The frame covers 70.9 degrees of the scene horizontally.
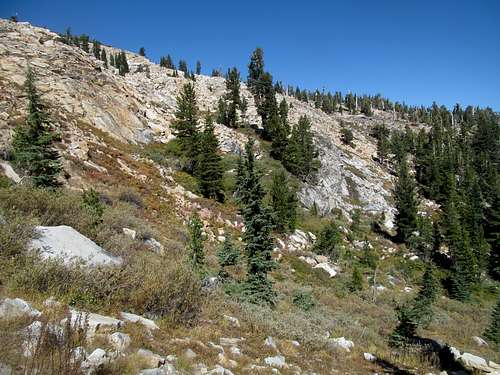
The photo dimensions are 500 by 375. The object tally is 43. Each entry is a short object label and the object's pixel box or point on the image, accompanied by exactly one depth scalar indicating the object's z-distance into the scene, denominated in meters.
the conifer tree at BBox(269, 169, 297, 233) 33.87
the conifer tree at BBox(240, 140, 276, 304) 13.15
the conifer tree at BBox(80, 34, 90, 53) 86.74
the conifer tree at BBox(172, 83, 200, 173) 37.09
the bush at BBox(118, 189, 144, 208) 21.44
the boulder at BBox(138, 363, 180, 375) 4.45
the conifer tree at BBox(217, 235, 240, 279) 14.60
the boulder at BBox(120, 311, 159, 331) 5.96
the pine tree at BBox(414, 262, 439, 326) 26.45
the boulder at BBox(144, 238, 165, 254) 13.96
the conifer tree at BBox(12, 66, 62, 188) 16.36
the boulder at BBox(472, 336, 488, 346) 18.06
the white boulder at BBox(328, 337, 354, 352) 9.09
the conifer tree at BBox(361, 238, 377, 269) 36.31
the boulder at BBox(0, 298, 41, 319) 4.62
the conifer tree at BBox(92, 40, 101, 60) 94.00
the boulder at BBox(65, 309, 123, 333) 5.06
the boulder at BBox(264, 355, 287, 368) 6.34
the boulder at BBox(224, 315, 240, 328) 8.02
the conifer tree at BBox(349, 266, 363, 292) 26.27
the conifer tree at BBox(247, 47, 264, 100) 75.75
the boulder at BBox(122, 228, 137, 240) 13.84
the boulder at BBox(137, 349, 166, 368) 4.71
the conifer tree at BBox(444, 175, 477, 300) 36.56
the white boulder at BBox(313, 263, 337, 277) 28.90
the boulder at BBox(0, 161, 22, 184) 15.62
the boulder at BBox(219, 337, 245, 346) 6.69
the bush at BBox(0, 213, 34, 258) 6.23
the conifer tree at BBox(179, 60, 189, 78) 116.81
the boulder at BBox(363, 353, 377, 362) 9.30
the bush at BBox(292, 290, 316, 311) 14.75
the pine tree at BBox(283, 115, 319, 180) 52.72
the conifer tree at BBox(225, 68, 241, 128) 64.25
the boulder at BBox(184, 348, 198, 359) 5.46
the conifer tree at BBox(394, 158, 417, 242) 50.16
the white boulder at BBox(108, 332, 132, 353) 4.85
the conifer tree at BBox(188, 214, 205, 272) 14.17
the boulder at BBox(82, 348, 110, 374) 4.06
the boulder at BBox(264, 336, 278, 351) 7.29
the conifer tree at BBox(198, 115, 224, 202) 32.31
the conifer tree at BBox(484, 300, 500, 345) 18.53
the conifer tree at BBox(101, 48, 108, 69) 89.50
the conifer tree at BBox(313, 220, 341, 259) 34.12
